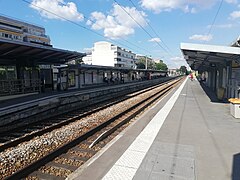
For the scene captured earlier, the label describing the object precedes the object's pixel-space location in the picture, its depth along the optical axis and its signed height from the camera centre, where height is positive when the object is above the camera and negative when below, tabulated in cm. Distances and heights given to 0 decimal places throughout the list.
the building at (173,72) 15198 +135
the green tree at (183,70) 16550 +310
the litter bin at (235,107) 872 -155
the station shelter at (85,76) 2050 -18
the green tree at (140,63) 11550 +673
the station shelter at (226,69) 931 +30
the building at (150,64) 12212 +654
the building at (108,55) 8788 +901
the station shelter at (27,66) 1317 +77
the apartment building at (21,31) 5459 +1477
